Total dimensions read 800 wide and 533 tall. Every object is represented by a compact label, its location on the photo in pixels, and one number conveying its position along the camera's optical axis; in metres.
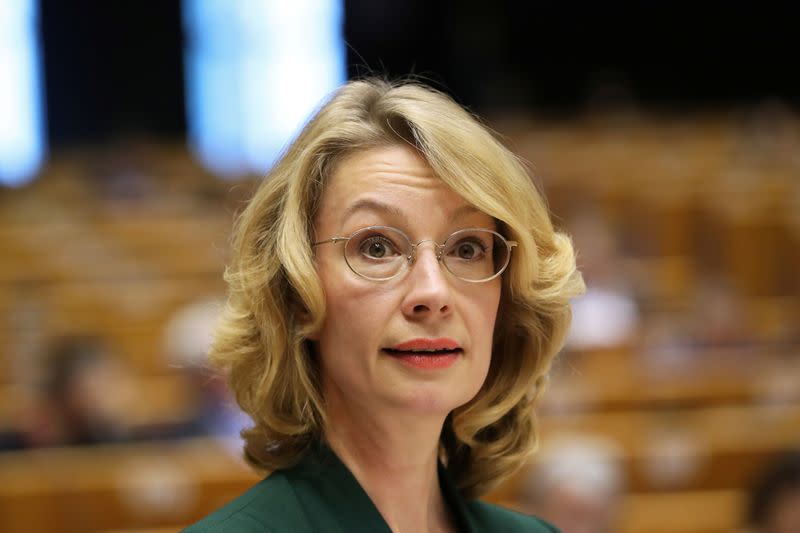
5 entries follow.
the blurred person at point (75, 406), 5.84
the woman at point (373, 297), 2.03
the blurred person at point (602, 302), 7.33
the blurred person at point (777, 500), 4.43
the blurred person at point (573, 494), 4.36
